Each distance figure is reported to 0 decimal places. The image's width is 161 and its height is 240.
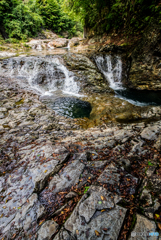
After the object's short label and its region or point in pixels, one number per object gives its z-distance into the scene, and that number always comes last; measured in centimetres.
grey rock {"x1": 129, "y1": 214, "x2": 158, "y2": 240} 149
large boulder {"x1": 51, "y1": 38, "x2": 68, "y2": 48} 2117
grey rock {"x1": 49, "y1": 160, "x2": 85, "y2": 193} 230
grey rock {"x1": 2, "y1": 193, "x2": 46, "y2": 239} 177
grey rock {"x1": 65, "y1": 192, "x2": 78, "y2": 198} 210
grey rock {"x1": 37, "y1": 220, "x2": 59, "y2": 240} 165
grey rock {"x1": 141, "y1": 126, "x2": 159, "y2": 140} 347
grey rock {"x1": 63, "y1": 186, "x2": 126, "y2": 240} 160
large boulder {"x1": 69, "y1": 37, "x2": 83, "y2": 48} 2133
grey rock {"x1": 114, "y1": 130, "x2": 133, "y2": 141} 367
